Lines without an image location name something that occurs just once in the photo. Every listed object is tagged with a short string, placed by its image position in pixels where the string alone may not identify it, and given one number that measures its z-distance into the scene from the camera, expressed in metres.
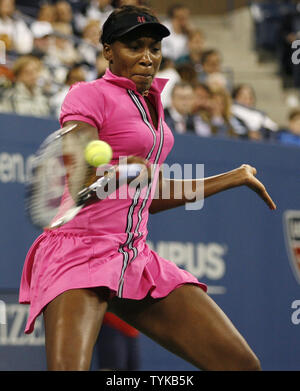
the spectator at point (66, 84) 13.91
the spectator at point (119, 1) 16.50
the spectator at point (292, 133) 16.05
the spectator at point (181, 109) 14.63
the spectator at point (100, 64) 15.67
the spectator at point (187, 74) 16.62
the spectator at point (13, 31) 16.75
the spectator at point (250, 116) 17.23
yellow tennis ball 5.75
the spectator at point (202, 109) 15.38
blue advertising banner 12.88
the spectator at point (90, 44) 18.59
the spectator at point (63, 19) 19.02
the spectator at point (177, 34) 21.64
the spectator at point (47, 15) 18.77
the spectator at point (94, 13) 20.77
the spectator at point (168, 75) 16.05
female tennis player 6.27
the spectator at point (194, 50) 20.39
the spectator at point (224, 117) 16.22
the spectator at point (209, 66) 20.06
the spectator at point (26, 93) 13.06
